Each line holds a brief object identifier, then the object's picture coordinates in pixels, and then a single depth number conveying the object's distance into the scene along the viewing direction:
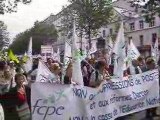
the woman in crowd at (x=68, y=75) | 3.57
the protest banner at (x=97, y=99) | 3.04
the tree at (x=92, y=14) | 14.55
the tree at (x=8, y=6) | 12.86
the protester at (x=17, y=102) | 3.04
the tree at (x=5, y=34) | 37.59
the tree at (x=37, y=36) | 36.46
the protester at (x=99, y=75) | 3.56
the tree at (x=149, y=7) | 10.94
